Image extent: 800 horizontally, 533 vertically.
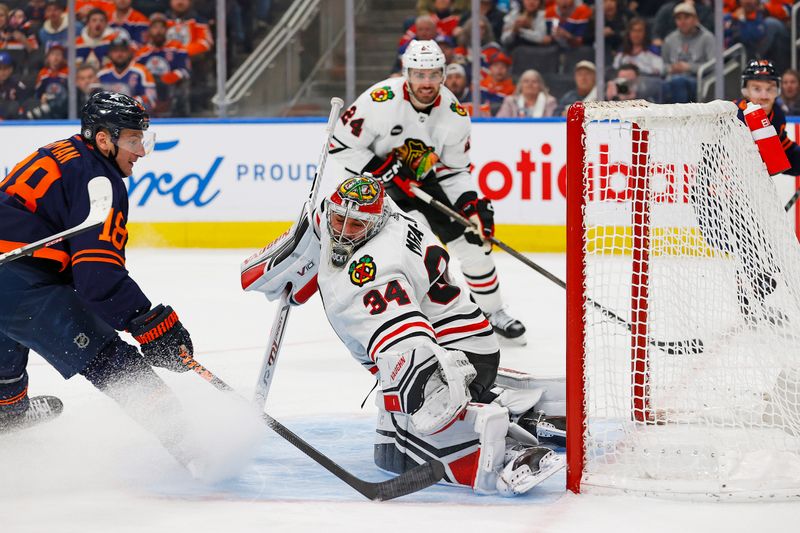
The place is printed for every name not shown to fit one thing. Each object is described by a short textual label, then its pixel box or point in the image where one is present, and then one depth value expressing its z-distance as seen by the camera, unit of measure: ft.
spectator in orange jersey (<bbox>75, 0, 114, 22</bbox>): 52.03
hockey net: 19.12
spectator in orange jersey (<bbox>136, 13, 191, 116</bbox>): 52.08
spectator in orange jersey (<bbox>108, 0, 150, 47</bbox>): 53.15
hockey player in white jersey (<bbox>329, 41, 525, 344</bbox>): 32.07
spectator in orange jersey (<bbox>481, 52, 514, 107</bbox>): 49.21
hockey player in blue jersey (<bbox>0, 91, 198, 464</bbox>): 20.02
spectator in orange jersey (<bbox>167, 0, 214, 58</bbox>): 51.72
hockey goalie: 18.79
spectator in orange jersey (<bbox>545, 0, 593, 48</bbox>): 47.93
